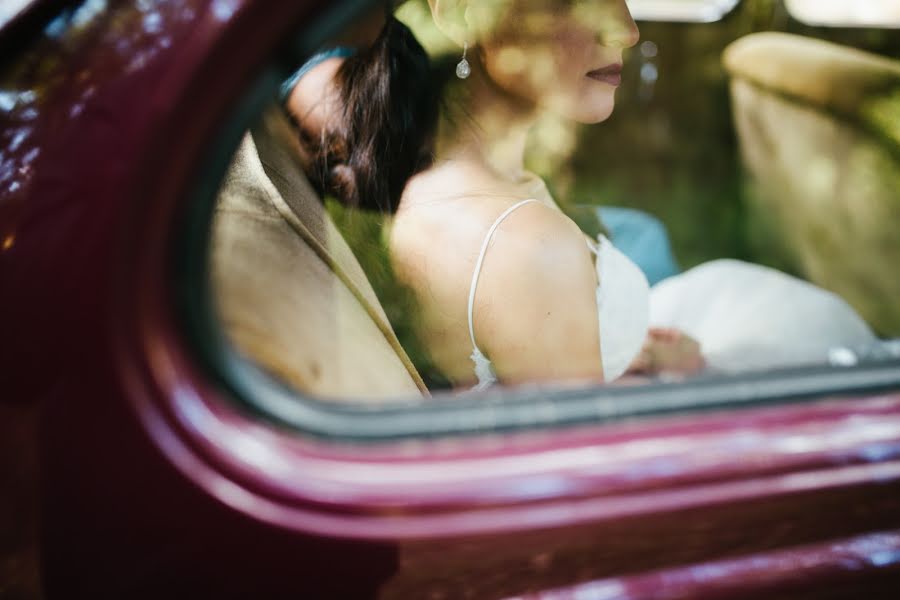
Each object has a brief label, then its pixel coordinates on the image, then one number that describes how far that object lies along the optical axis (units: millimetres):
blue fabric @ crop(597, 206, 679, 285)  2084
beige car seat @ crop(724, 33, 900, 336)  1940
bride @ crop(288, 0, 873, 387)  1186
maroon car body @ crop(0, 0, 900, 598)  604
